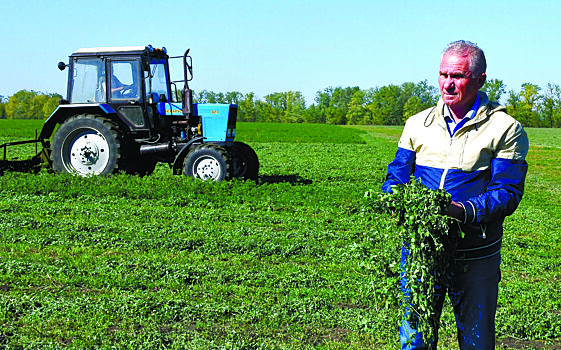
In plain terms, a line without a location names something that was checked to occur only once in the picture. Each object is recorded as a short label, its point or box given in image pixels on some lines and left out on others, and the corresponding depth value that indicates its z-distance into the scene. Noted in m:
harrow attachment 11.42
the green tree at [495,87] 92.19
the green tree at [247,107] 95.50
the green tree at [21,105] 77.25
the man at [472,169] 2.72
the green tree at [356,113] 108.56
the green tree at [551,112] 92.56
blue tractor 10.70
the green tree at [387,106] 105.62
